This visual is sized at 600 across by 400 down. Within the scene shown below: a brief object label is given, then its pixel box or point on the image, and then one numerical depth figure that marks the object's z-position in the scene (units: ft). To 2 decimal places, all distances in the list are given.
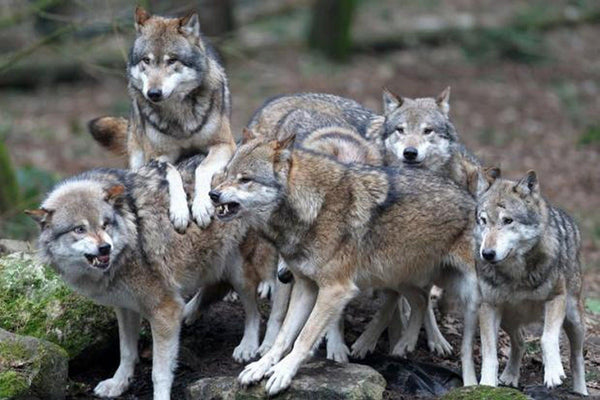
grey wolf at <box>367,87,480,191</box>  63.82
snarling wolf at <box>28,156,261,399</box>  54.13
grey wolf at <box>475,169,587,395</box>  54.08
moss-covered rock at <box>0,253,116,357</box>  58.54
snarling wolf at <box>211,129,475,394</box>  53.83
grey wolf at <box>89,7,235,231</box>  60.39
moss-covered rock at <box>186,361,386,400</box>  52.39
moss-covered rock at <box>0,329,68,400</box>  51.21
